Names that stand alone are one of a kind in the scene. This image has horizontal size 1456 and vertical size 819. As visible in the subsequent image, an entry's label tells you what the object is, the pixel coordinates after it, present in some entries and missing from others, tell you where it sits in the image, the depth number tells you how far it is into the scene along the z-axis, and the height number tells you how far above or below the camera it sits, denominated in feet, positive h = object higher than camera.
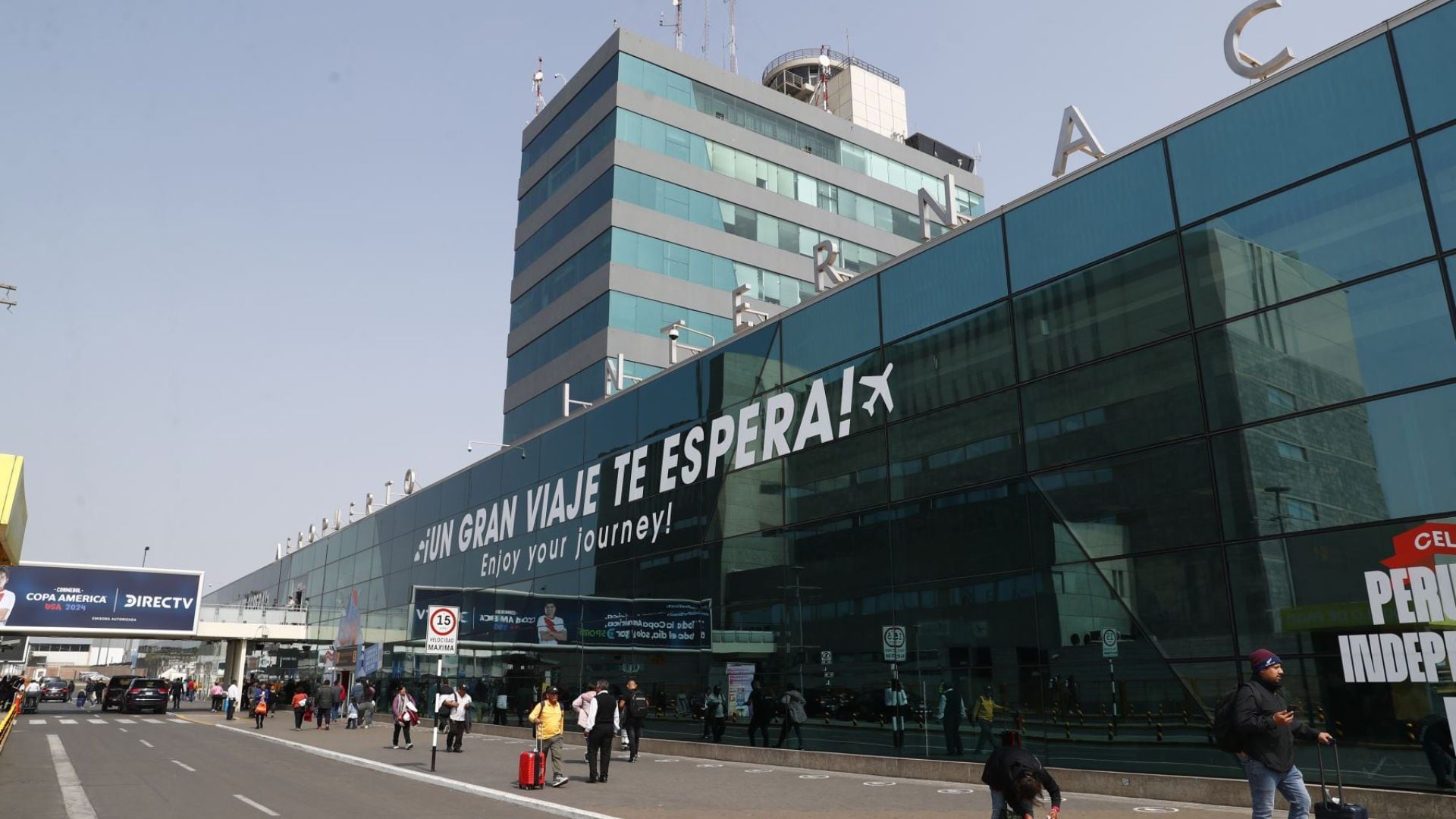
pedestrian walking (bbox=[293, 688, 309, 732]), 116.78 -4.29
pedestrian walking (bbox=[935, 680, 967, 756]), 60.20 -3.63
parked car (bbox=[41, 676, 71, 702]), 239.30 -4.25
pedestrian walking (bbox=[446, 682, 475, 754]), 80.18 -3.99
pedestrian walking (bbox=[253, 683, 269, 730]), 125.08 -4.74
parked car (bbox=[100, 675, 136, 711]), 181.16 -3.82
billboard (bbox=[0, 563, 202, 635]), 164.14 +11.79
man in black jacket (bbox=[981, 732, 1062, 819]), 26.91 -3.37
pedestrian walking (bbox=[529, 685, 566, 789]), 56.34 -3.56
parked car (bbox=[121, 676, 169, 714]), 169.07 -3.99
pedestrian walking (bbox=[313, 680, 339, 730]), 119.65 -4.19
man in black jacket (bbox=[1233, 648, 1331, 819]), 26.66 -2.49
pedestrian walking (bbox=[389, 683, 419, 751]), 86.07 -3.67
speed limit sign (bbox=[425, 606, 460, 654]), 66.33 +2.16
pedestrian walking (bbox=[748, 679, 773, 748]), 75.56 -3.88
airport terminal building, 44.32 +10.84
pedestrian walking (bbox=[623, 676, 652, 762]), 72.64 -3.84
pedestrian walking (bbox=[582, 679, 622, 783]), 58.29 -3.95
